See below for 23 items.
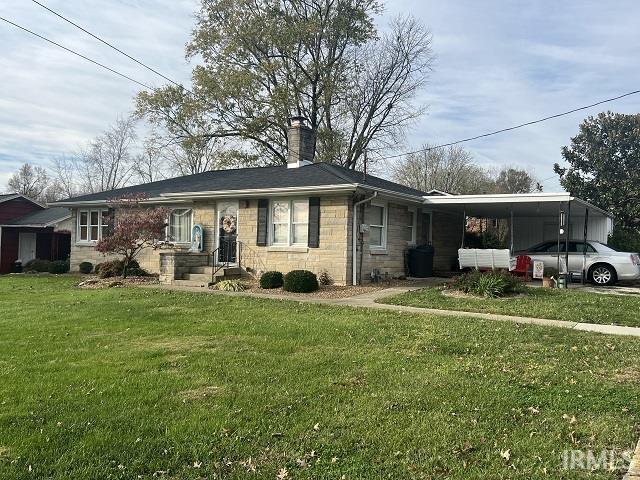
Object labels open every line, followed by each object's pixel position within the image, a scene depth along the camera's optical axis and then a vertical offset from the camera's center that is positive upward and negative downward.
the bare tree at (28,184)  54.34 +5.59
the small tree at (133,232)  15.78 +0.16
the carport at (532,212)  14.43 +1.24
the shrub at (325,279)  14.34 -1.10
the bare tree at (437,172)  42.56 +6.00
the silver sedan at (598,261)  15.01 -0.49
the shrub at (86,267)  19.94 -1.23
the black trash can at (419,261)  16.83 -0.63
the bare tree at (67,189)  48.81 +4.56
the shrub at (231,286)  13.87 -1.32
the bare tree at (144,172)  45.03 +5.96
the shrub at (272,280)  14.17 -1.15
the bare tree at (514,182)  48.06 +6.12
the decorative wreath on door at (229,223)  16.70 +0.51
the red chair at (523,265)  15.78 -0.66
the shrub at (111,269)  17.39 -1.15
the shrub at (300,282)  13.26 -1.11
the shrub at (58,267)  21.03 -1.33
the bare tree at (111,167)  45.09 +6.29
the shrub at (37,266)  21.88 -1.37
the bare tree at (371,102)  32.25 +9.11
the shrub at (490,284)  11.83 -0.97
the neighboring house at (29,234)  25.56 +0.03
